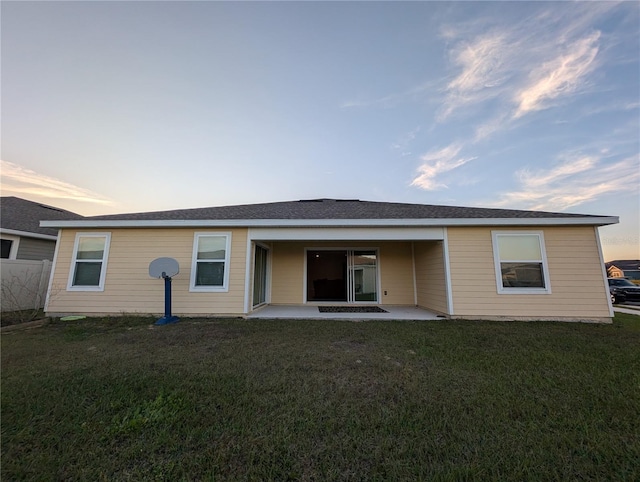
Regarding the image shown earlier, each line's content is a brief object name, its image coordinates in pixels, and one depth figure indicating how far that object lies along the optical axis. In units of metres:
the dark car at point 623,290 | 11.36
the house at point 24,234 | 8.52
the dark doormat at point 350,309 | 7.38
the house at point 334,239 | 6.17
